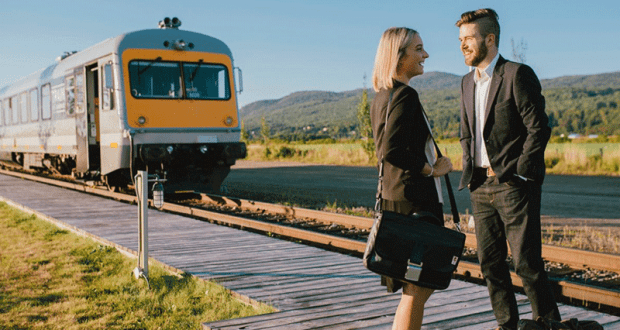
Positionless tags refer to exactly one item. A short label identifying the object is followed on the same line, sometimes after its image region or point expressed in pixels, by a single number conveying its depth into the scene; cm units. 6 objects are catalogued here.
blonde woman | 287
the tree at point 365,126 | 3023
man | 314
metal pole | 590
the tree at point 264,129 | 5165
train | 1189
